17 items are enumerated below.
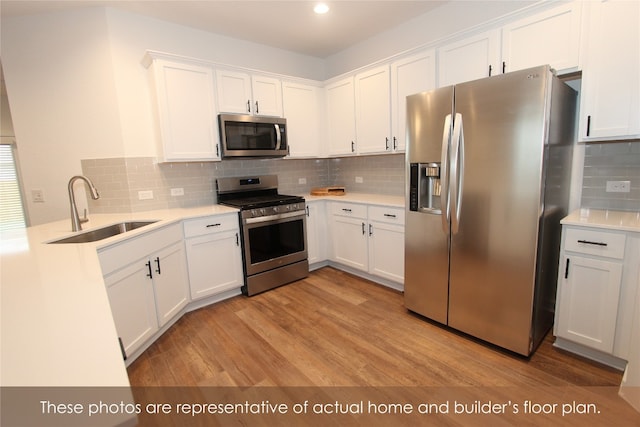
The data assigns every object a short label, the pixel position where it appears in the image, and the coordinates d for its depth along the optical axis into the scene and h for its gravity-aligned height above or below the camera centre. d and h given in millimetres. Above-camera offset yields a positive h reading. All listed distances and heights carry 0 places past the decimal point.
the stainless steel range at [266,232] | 3090 -638
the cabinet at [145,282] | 1950 -766
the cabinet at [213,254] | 2803 -759
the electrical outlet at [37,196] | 2988 -158
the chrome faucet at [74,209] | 2107 -212
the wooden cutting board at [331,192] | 3932 -293
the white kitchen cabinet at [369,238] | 3006 -747
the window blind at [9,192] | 5011 -198
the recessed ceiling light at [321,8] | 2834 +1475
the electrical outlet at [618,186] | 2156 -199
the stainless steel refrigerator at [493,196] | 1869 -226
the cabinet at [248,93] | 3107 +813
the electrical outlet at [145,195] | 3017 -187
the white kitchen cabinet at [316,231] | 3615 -729
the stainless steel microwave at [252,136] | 3088 +366
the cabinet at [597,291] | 1786 -796
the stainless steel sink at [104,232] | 2108 -416
